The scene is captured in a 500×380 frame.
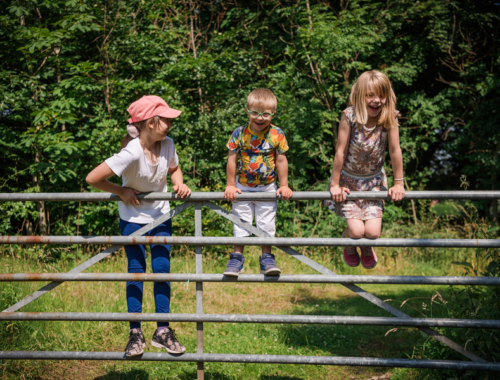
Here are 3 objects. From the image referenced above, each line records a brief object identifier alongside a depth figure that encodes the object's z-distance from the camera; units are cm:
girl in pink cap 261
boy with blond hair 292
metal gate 251
